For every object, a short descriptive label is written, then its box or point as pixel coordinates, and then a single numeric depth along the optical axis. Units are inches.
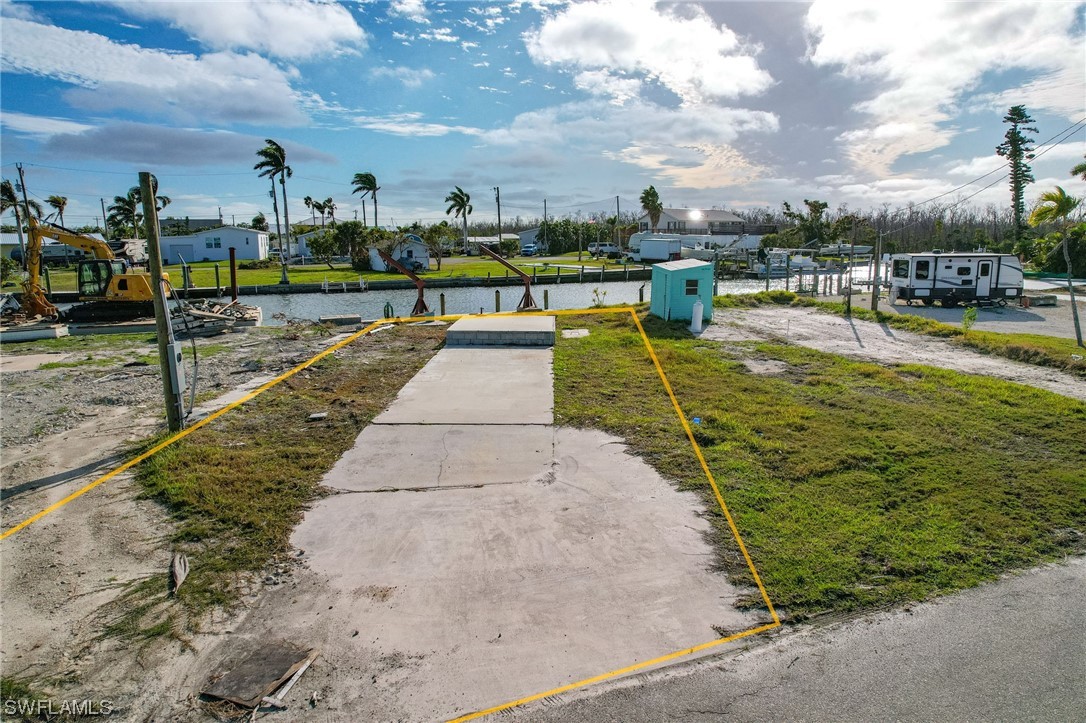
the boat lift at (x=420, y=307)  852.6
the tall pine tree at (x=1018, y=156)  2039.9
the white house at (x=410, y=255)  2027.6
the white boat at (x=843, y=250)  2220.4
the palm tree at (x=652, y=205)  3221.0
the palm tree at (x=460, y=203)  3036.4
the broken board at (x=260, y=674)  135.6
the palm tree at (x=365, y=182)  2928.2
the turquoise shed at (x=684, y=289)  699.4
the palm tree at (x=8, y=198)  1691.7
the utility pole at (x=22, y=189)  1688.0
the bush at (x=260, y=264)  2166.5
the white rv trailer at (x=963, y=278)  891.4
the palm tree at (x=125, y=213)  2814.7
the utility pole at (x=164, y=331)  283.1
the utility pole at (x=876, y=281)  793.6
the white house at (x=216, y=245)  2364.5
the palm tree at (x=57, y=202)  2386.8
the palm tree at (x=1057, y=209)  554.3
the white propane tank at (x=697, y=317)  655.1
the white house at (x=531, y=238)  3378.4
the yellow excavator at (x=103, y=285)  769.6
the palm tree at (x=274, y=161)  2301.9
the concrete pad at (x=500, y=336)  565.3
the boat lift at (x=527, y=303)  902.7
